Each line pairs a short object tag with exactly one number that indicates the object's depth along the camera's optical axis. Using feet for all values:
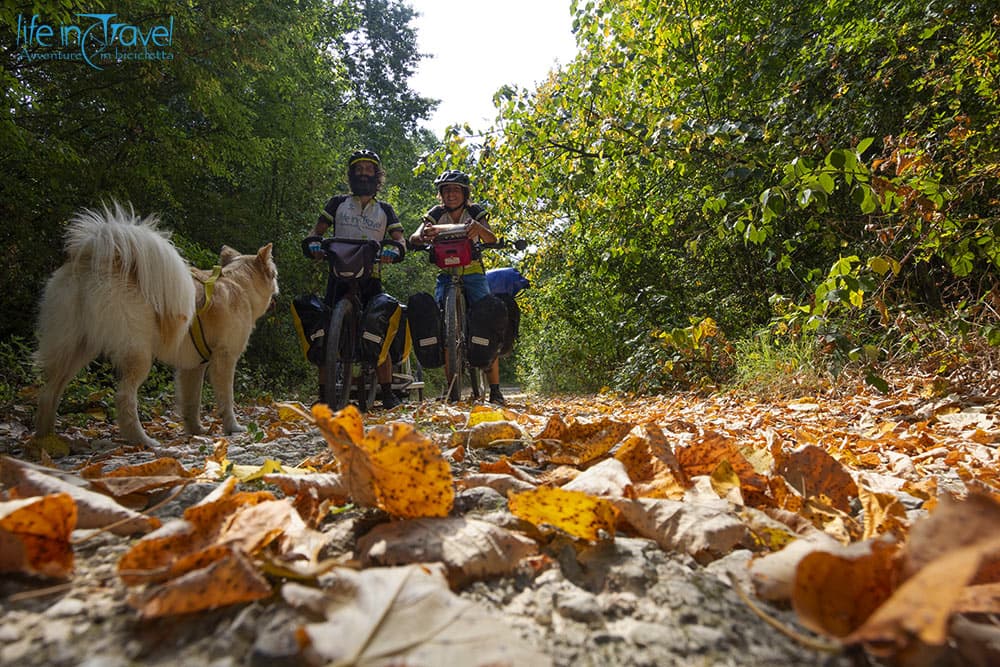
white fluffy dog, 9.25
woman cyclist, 19.02
